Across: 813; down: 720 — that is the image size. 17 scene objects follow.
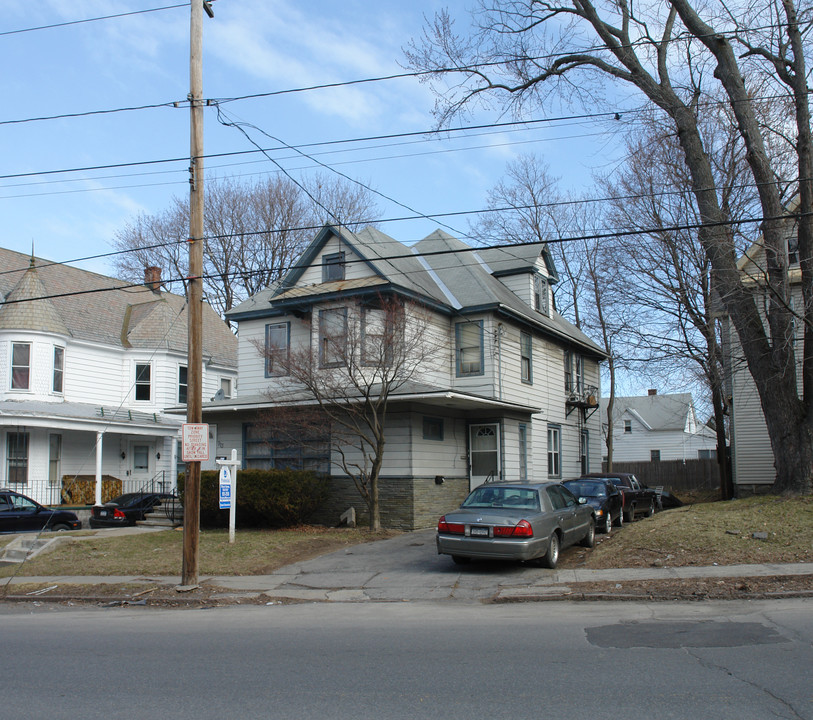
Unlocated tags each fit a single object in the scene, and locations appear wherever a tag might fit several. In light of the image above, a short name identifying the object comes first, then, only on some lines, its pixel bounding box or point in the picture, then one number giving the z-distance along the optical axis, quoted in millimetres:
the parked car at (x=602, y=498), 18297
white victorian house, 26031
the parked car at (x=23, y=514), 20750
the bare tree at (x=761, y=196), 15750
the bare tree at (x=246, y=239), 41219
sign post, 17156
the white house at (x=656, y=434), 60812
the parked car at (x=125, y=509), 22531
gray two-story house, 20516
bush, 19500
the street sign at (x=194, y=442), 12531
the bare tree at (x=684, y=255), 22797
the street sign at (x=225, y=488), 17234
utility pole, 12625
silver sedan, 12680
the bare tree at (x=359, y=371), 18609
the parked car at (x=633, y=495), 21469
